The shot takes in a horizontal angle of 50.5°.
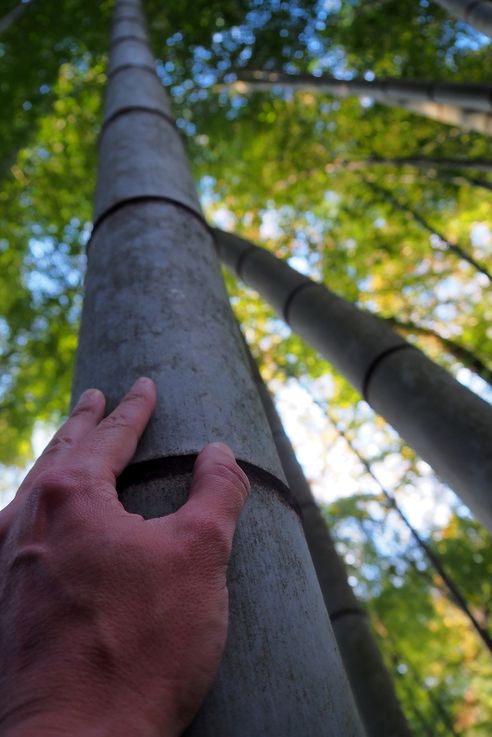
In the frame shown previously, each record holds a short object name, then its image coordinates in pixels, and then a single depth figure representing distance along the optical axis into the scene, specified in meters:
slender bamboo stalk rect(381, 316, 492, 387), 3.39
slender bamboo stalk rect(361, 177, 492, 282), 3.77
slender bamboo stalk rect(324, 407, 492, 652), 1.75
